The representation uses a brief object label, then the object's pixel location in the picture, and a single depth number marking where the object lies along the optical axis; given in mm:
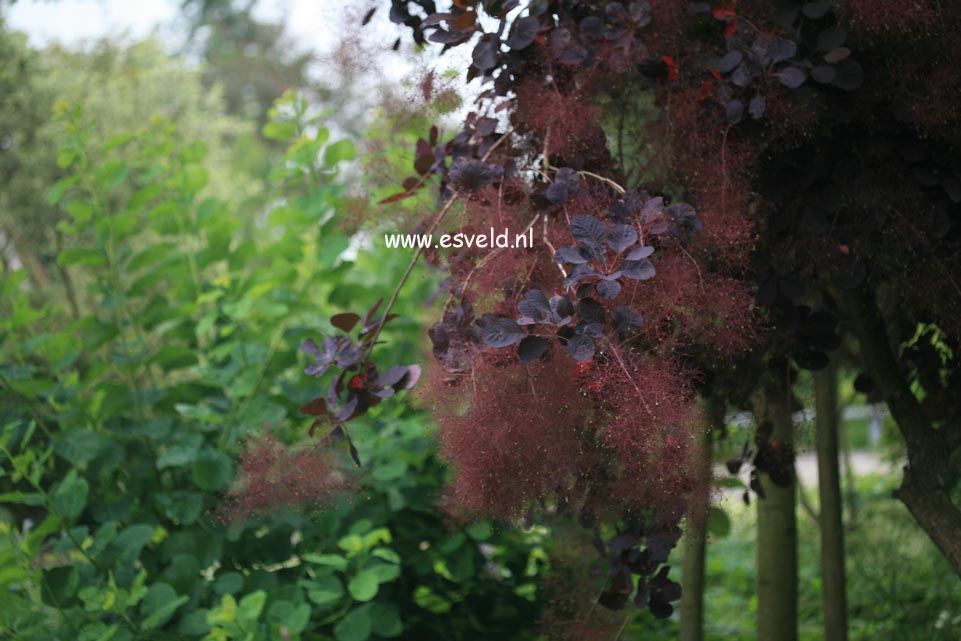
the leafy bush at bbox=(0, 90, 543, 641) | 2105
